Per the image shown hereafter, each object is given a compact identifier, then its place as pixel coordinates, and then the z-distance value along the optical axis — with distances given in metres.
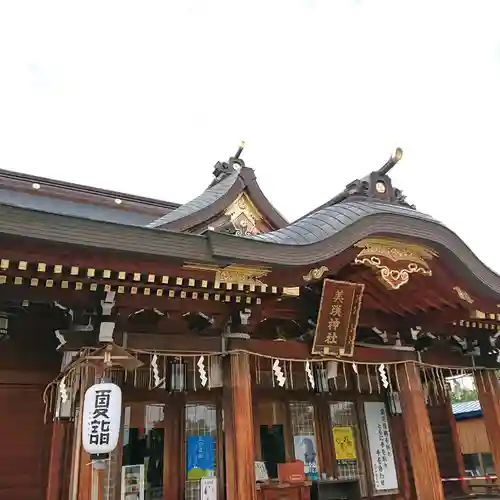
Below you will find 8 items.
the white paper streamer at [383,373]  7.56
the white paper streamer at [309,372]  6.73
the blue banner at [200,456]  7.03
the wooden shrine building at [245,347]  5.43
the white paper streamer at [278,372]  6.59
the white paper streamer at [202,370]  6.25
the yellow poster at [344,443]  8.40
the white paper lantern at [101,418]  4.92
